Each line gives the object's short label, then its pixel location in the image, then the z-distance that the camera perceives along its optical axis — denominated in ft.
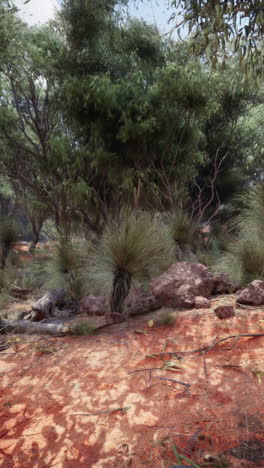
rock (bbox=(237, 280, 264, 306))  12.75
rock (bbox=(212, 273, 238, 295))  15.75
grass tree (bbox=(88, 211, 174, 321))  13.97
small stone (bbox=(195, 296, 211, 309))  13.68
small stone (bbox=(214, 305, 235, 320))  11.88
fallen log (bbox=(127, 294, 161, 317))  14.23
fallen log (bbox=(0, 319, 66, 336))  13.52
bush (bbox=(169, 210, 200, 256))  22.58
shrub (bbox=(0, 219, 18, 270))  28.48
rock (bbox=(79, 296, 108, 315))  15.88
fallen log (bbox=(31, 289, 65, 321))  16.20
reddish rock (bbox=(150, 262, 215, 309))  14.25
